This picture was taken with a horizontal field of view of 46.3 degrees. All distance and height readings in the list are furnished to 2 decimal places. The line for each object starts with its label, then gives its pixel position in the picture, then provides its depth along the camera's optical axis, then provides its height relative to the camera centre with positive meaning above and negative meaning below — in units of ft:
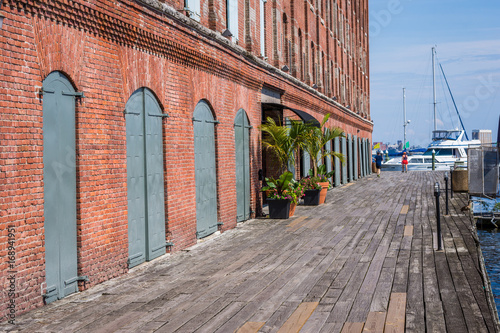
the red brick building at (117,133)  23.26 +1.32
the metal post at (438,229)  36.46 -4.80
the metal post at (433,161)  191.01 -2.98
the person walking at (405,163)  177.86 -3.11
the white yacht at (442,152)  205.81 -0.01
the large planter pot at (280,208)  57.11 -5.22
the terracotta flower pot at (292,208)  58.22 -5.40
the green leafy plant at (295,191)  57.21 -3.57
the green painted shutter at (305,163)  84.17 -1.27
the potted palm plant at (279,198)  56.75 -4.30
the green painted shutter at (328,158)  100.94 -0.81
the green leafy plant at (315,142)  72.59 +1.60
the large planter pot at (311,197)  71.56 -5.27
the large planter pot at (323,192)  73.46 -4.81
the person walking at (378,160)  157.58 -1.84
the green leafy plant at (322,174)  75.79 -2.60
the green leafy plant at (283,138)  60.64 +1.78
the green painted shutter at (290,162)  67.31 -0.87
